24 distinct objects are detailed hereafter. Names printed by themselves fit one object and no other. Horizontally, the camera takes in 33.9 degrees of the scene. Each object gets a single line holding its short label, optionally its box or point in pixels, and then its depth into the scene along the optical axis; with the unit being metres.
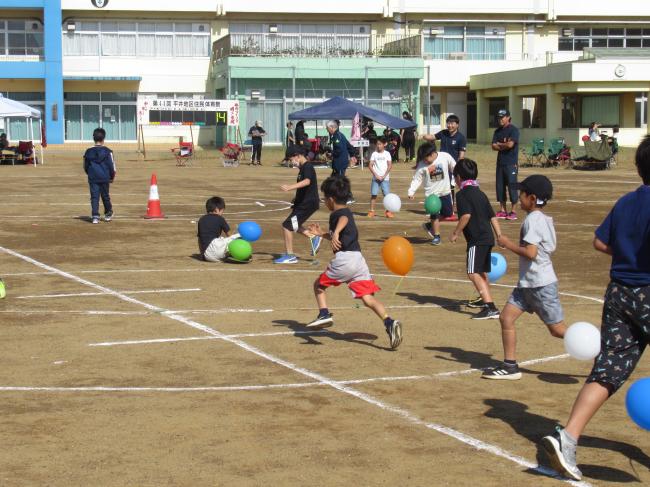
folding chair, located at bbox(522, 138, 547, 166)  39.34
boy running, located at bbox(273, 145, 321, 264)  14.73
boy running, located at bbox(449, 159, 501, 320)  11.00
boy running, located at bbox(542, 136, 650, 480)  6.00
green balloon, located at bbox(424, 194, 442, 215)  16.33
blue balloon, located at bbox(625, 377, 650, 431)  5.75
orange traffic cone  20.83
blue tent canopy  37.72
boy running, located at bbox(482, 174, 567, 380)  7.88
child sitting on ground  14.98
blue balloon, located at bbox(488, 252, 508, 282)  11.59
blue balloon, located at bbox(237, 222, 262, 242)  15.55
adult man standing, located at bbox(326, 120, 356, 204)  23.95
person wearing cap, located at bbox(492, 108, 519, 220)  19.42
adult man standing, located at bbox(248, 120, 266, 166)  40.31
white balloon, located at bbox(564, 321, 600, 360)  6.22
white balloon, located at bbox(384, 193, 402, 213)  17.48
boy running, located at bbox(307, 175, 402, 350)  9.61
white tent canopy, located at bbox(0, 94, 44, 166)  35.72
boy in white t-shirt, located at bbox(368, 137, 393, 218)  20.83
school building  51.81
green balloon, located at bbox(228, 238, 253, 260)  14.73
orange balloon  10.60
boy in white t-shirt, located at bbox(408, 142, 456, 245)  16.98
